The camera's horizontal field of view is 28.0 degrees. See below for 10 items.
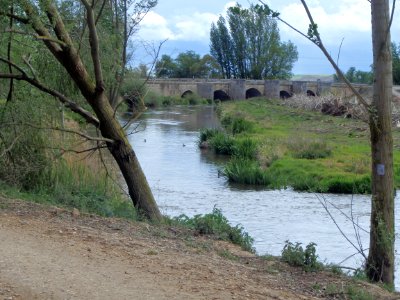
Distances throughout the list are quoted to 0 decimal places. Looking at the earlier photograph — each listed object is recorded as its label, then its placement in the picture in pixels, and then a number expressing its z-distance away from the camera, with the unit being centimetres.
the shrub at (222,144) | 3978
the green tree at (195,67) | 10112
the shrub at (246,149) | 3722
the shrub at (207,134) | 4257
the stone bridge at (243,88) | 8444
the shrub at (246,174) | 3039
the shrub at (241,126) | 4846
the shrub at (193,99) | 8462
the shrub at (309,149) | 3647
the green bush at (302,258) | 978
